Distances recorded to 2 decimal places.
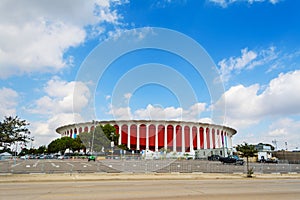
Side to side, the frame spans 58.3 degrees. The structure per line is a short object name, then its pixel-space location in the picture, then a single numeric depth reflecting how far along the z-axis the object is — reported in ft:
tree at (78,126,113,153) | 266.42
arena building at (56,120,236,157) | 396.37
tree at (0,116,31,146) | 79.41
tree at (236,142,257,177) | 92.58
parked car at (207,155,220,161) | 212.45
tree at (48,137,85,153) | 332.80
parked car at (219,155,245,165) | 156.84
